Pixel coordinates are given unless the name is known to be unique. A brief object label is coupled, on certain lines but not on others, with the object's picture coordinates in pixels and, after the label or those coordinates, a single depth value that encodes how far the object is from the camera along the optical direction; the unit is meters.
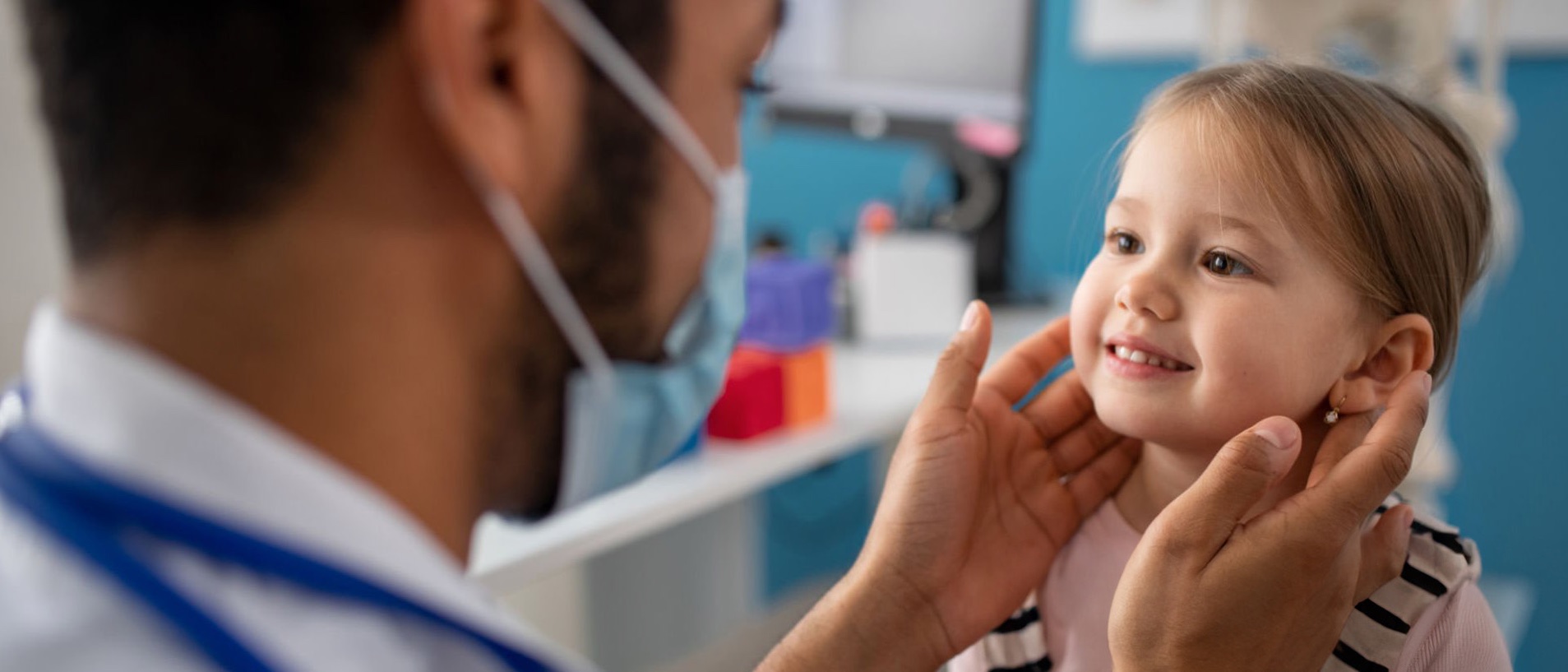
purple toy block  1.48
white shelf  1.01
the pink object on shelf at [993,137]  2.02
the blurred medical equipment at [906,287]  1.84
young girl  0.82
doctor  0.45
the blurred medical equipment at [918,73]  1.92
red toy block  1.29
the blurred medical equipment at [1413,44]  1.38
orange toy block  1.37
